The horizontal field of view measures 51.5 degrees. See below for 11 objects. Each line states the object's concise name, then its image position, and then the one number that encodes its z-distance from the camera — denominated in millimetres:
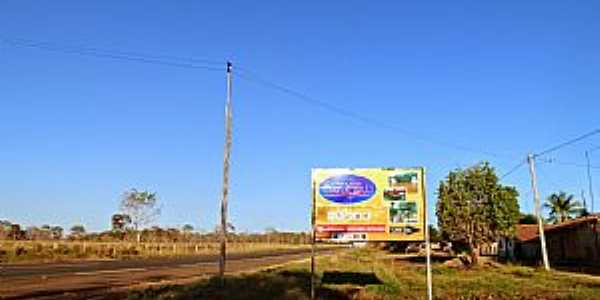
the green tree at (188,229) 122388
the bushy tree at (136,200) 83062
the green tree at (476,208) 42781
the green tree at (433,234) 79206
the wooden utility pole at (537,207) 37569
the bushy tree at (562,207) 90812
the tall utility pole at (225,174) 21927
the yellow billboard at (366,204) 19516
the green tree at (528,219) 89425
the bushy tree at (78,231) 114200
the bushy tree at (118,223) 102031
